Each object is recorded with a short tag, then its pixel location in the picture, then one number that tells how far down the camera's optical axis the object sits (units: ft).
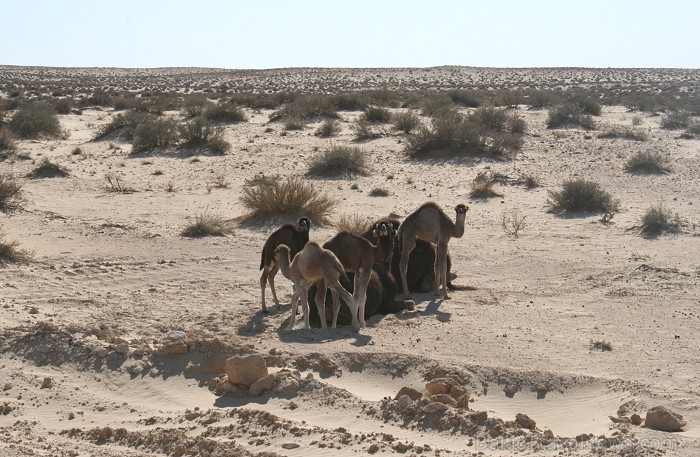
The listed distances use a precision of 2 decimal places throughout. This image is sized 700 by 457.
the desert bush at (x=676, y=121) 111.96
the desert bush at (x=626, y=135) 98.02
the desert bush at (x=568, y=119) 110.01
